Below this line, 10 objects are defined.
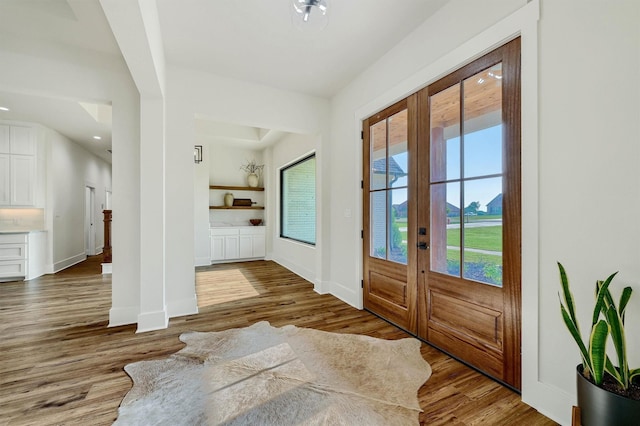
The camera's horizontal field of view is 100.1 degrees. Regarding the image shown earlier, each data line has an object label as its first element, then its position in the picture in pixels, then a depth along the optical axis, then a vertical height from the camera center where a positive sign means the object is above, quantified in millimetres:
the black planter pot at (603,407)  1049 -800
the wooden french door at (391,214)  2578 -18
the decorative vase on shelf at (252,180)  6652 +810
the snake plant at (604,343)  1122 -558
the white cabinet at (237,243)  6027 -703
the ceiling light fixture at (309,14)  1721 +1300
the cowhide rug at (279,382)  1522 -1159
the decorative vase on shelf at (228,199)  6492 +329
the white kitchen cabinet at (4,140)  4766 +1303
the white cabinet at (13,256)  4477 -728
